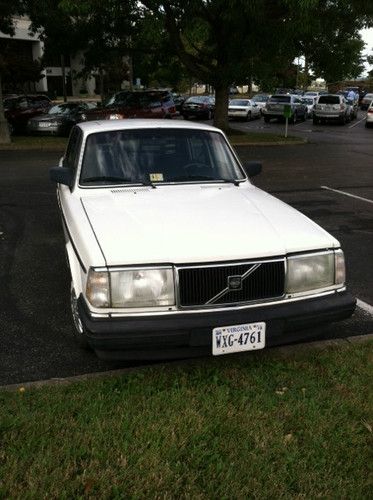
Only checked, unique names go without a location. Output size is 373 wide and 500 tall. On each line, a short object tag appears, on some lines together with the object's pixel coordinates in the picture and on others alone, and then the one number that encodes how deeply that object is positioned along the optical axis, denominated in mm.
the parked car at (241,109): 33469
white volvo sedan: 3195
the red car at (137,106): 20125
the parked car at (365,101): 54219
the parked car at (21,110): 22281
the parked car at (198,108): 31844
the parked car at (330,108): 31750
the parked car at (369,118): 29781
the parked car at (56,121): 20234
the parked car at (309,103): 37950
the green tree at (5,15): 17453
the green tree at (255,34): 16359
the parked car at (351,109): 34531
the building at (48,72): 55406
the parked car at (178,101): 35375
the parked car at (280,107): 32062
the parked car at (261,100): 38462
